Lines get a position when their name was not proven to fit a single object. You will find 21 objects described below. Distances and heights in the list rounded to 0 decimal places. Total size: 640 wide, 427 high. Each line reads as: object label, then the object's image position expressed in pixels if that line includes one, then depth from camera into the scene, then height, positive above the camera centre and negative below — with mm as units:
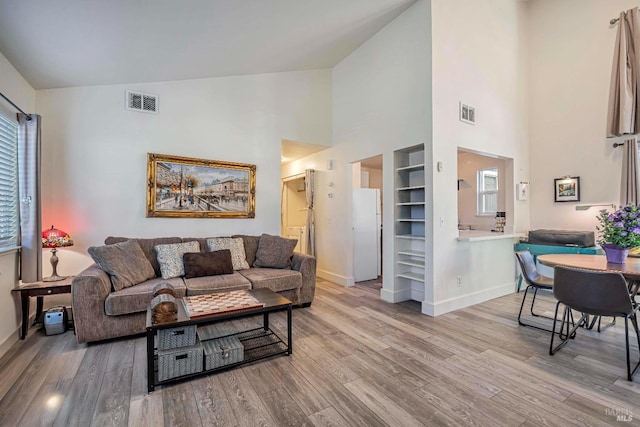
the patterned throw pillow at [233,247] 3816 -467
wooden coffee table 1966 -1077
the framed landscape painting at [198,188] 3826 +350
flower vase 2684 -387
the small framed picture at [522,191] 4797 +359
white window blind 2648 +289
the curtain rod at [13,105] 2470 +979
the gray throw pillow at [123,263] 2836 -522
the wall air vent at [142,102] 3699 +1436
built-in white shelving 4016 -107
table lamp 2964 -301
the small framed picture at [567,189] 4629 +383
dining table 2340 -475
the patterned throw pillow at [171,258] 3357 -543
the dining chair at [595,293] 2168 -642
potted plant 2623 -190
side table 2727 -745
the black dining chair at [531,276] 3080 -715
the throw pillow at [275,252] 3959 -556
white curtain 2820 +104
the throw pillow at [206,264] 3393 -617
